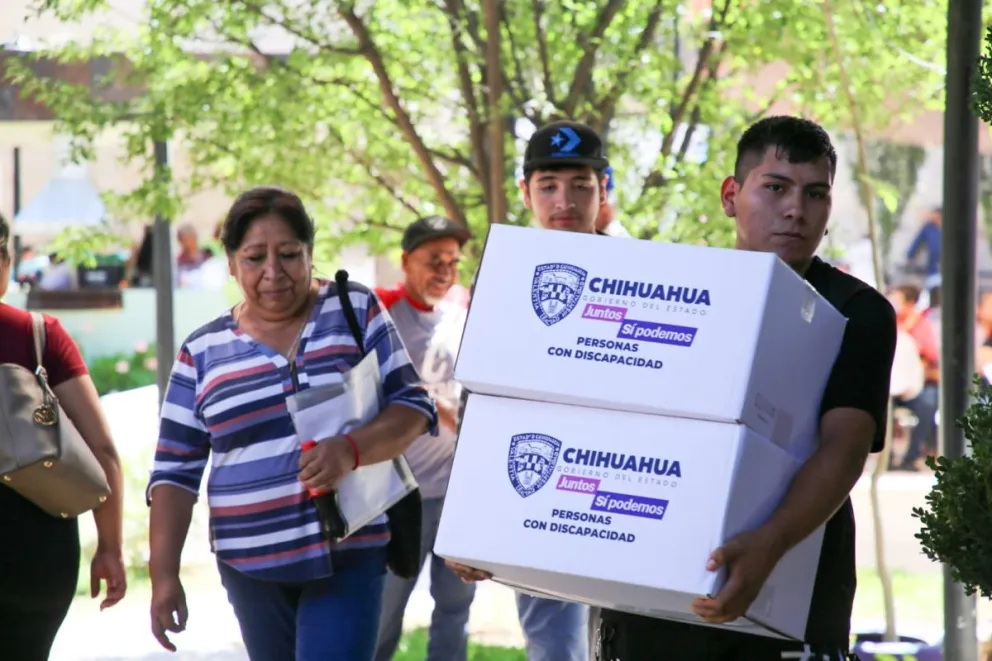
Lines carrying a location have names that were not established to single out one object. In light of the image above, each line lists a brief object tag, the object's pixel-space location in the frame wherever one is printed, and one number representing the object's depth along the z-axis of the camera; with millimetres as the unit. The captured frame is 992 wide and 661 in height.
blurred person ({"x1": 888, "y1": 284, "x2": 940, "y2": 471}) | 24510
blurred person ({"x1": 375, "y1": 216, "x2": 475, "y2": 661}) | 10143
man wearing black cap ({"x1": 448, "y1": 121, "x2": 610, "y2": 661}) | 8208
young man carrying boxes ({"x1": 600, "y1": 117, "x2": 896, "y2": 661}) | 4923
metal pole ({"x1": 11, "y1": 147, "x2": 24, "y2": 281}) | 27906
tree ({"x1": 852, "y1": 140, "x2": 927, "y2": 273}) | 36122
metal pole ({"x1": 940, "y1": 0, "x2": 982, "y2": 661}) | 8272
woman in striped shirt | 6785
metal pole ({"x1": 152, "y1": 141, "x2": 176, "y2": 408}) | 15430
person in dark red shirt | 7121
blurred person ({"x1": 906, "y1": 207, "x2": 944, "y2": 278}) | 32219
